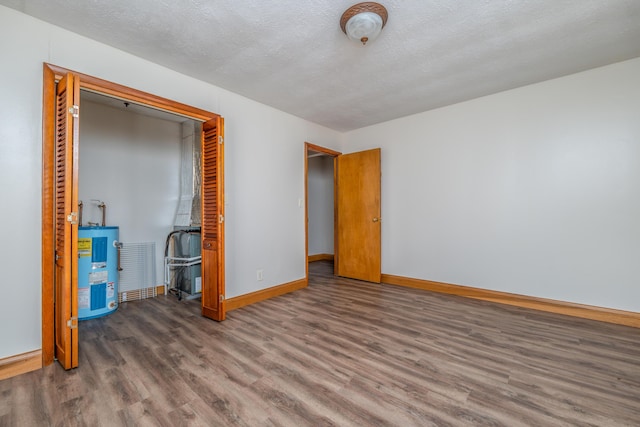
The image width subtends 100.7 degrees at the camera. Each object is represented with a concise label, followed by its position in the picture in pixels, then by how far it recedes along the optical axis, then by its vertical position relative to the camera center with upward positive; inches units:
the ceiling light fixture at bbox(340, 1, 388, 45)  70.0 +54.1
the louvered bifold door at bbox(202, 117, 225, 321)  104.0 -1.0
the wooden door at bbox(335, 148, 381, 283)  162.6 -0.1
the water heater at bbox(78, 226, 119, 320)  107.9 -22.5
